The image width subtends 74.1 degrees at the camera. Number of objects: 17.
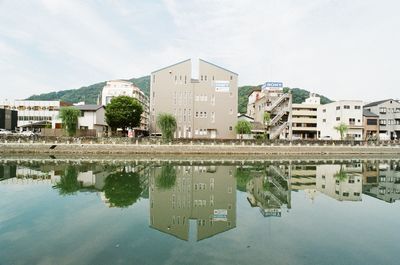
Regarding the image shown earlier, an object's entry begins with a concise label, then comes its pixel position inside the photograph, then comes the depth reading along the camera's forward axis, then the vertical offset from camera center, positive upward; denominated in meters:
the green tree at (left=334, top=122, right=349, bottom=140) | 49.98 +1.91
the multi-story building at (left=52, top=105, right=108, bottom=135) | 45.16 +2.95
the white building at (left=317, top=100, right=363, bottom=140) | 53.78 +4.48
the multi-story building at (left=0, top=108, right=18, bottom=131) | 53.91 +3.23
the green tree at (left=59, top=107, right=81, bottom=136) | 38.78 +2.47
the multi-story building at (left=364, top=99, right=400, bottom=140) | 55.80 +4.80
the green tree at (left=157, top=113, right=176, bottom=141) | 38.91 +1.67
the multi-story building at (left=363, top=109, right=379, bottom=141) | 54.59 +2.96
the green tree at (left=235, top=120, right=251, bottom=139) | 44.06 +1.74
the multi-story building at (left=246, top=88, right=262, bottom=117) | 62.48 +9.39
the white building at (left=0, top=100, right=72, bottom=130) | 60.16 +5.59
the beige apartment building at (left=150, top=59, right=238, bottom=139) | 43.59 +6.35
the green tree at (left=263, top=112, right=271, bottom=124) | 47.97 +3.78
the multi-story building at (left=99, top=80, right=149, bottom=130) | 71.50 +12.57
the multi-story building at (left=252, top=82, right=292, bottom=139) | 48.78 +4.35
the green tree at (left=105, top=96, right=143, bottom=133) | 44.59 +4.03
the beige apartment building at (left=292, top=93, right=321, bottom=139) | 62.11 +4.32
